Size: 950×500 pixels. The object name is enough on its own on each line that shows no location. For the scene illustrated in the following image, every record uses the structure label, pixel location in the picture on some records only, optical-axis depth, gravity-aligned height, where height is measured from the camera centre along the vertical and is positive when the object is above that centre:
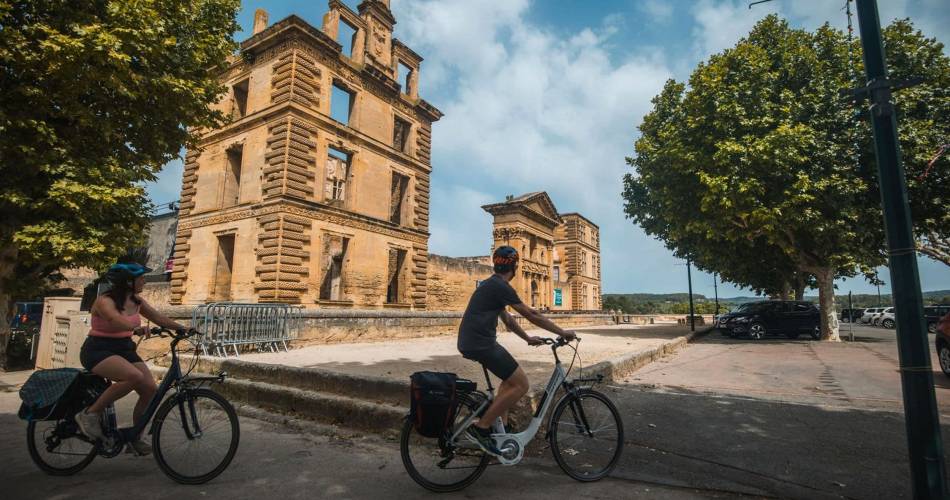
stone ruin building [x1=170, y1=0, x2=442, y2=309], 16.22 +5.02
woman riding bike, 3.54 -0.37
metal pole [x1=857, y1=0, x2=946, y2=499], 2.84 +0.04
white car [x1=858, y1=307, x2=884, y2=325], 38.83 -0.10
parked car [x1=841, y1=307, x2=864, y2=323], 43.83 -0.15
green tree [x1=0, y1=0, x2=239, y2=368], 7.91 +3.67
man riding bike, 3.40 -0.28
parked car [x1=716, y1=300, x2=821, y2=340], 18.16 -0.36
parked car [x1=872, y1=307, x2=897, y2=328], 32.50 -0.44
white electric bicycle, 3.41 -1.06
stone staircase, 4.99 -1.14
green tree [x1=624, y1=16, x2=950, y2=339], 14.40 +5.39
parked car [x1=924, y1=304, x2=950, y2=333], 24.50 +0.04
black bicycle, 3.53 -1.06
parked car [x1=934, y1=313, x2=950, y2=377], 7.85 -0.51
